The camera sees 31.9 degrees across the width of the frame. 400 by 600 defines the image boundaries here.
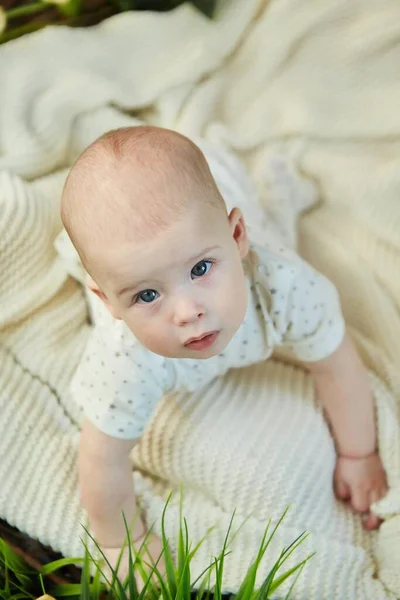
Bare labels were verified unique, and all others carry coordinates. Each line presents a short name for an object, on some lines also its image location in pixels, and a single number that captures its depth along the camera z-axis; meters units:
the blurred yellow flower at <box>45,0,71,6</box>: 1.15
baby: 0.65
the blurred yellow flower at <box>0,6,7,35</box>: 1.13
